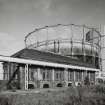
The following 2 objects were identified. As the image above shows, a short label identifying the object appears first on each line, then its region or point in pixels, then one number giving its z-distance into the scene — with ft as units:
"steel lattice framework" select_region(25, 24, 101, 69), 116.16
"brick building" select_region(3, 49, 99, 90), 61.48
